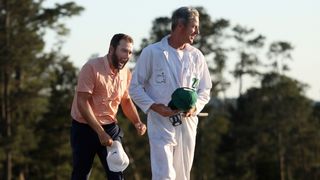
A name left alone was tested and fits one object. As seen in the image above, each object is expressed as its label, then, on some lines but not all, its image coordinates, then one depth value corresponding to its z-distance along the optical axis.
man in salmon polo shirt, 12.71
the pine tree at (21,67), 69.96
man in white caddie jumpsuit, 12.25
